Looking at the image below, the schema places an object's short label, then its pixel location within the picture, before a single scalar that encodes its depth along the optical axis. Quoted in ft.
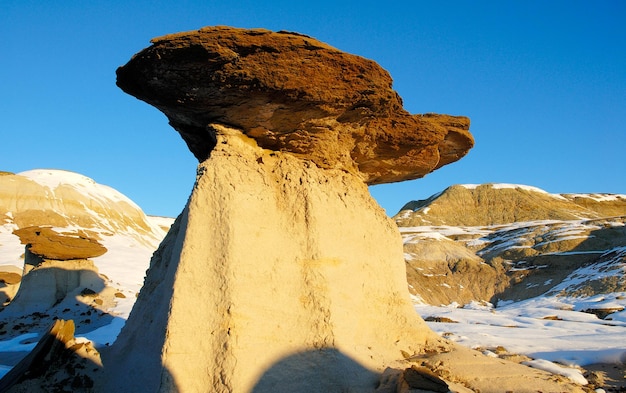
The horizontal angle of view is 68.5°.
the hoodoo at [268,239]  15.84
